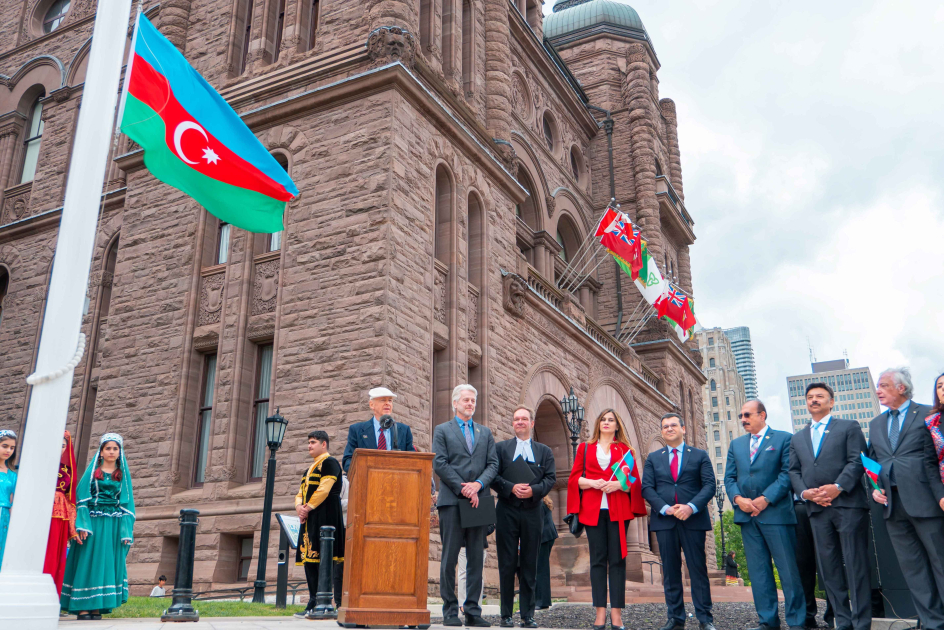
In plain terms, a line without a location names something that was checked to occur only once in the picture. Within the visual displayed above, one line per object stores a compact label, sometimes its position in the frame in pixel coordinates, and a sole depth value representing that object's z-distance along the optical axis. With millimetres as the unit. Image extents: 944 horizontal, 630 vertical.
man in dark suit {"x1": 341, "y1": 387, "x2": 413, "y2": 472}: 8484
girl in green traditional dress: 7789
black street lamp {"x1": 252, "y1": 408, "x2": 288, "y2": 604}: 11398
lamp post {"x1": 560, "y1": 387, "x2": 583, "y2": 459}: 16969
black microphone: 8344
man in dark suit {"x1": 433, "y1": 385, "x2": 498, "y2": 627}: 7266
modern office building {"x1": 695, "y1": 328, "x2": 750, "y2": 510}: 112875
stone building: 13922
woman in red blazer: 7645
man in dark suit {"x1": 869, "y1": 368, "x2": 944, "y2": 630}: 6594
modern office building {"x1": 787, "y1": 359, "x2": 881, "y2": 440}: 181000
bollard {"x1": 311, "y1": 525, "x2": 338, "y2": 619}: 7691
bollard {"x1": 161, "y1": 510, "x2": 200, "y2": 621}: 6836
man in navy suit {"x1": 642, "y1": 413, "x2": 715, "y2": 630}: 7508
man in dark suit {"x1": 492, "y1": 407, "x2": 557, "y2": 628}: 7809
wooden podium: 6480
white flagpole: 4633
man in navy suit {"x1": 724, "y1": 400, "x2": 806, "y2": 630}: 7414
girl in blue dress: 7973
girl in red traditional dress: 7707
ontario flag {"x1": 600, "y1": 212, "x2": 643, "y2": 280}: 22078
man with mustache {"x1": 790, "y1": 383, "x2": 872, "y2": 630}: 7007
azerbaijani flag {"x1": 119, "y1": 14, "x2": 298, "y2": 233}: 7766
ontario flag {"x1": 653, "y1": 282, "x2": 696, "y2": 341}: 24625
